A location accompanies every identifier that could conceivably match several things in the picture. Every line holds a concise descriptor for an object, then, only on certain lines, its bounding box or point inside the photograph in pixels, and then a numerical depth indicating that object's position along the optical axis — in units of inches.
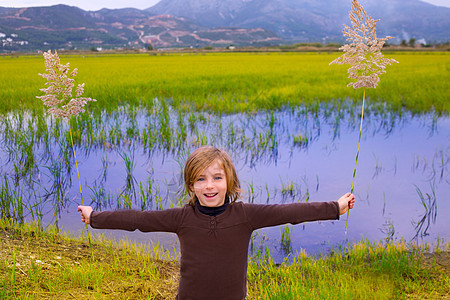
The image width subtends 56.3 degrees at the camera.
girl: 66.7
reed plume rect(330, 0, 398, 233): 91.4
